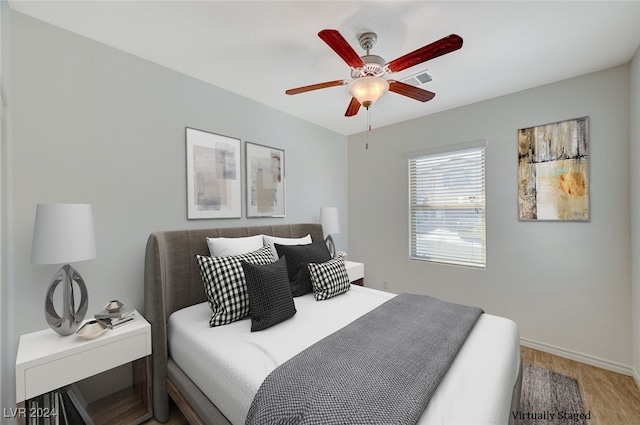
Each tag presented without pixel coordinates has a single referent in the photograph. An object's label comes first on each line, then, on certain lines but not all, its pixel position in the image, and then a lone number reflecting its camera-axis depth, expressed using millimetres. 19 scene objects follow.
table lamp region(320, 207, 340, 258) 3334
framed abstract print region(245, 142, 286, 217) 2715
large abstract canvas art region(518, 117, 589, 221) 2326
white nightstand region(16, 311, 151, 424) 1249
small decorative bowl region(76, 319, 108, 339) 1427
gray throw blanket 927
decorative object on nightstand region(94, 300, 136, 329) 1571
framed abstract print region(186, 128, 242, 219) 2266
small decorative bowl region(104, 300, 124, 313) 1624
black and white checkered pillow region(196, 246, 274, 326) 1705
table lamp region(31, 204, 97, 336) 1366
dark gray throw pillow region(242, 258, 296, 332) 1623
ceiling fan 1348
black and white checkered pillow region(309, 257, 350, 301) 2176
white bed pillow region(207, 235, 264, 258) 2109
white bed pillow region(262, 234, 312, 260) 2408
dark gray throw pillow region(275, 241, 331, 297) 2250
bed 1071
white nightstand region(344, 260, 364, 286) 3078
